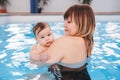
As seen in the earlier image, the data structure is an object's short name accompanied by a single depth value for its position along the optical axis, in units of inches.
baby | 72.2
